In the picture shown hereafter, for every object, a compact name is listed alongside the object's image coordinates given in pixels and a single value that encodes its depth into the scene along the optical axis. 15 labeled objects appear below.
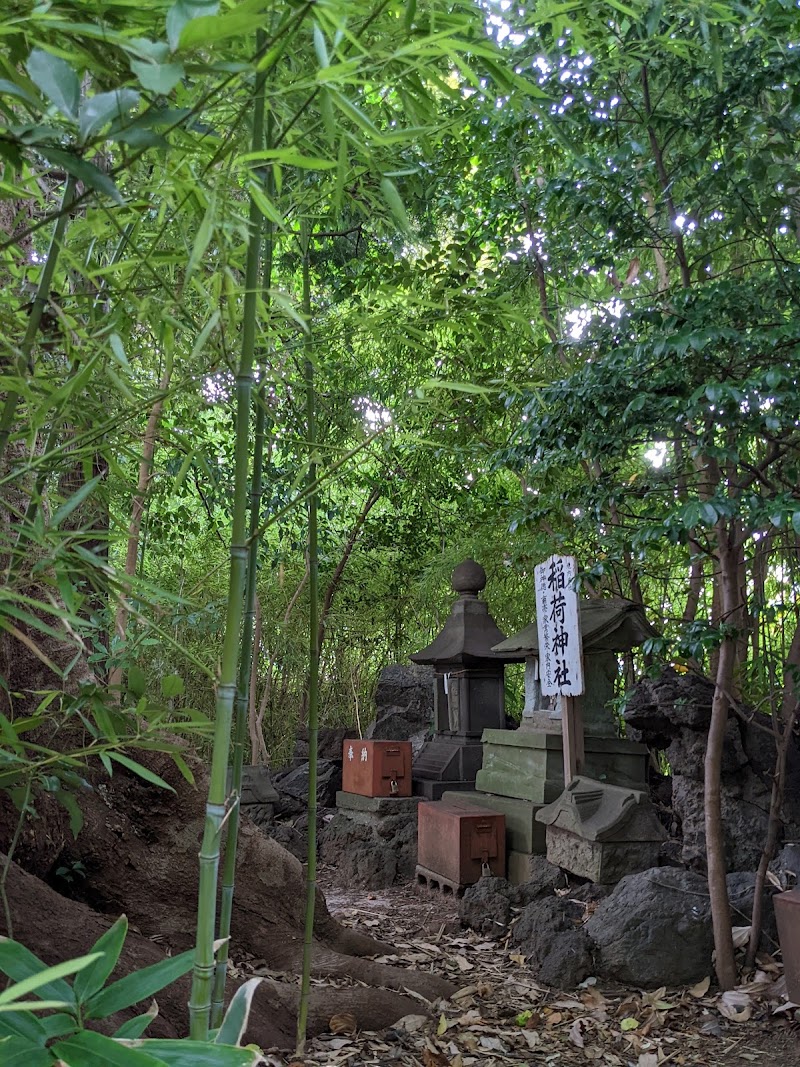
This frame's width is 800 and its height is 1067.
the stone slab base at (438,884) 4.37
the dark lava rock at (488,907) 3.80
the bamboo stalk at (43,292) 0.77
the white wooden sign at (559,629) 4.06
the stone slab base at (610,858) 3.79
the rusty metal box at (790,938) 2.66
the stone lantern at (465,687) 5.45
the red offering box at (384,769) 5.62
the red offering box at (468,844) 4.37
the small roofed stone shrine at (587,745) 4.34
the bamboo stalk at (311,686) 1.56
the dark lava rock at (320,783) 6.51
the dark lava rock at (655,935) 3.08
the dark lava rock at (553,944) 3.11
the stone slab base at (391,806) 5.53
